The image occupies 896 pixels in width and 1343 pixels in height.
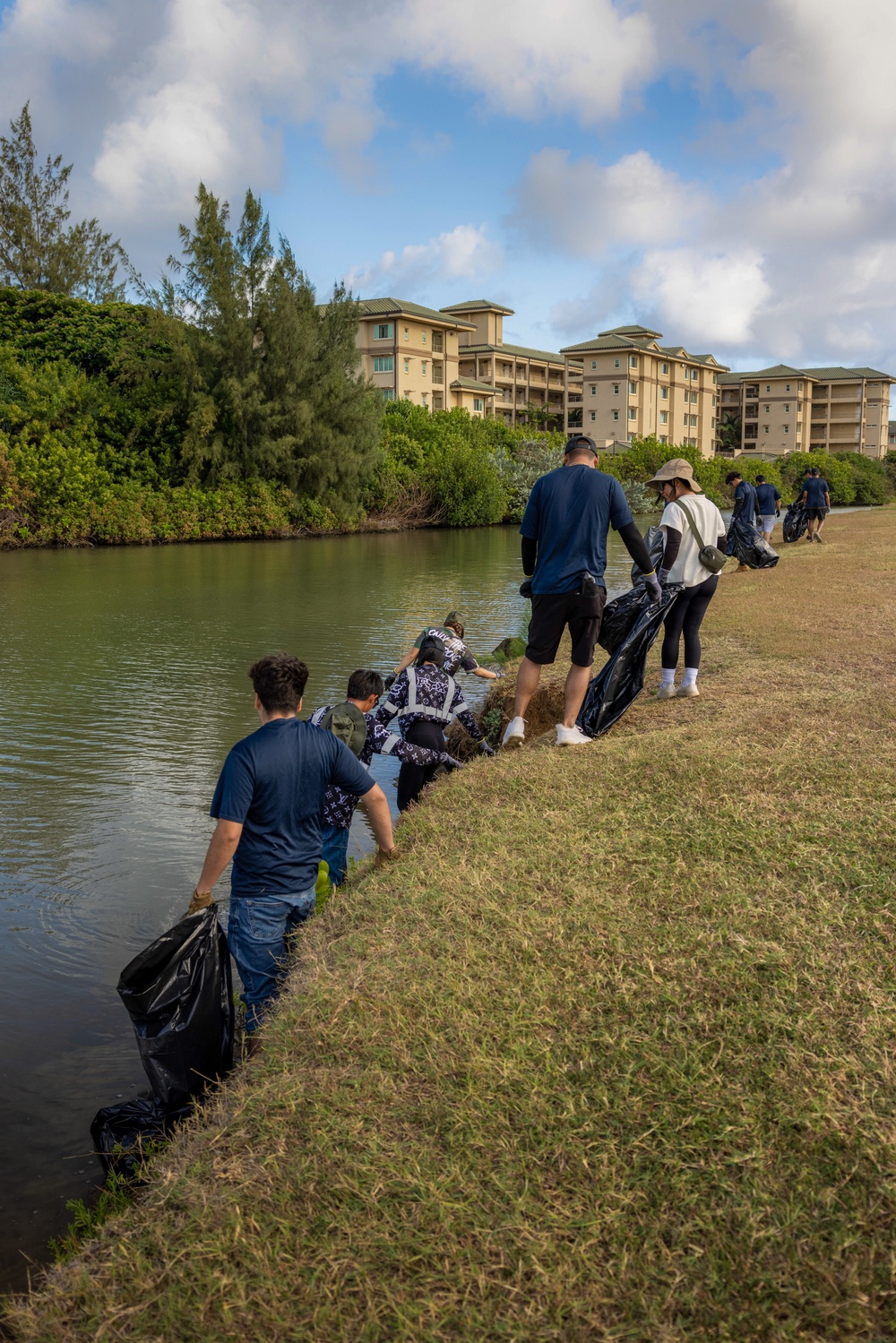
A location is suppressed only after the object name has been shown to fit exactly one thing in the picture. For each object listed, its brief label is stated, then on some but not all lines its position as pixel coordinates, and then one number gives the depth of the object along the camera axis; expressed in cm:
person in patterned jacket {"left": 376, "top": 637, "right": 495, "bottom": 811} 718
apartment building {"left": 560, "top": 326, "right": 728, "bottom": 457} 8444
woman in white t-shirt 823
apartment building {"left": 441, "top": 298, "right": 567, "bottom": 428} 8512
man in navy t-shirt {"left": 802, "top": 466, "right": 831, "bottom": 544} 2580
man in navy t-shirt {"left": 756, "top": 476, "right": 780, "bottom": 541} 2184
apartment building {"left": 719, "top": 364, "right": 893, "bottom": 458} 10769
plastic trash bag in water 392
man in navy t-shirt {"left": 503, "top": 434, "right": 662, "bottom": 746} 693
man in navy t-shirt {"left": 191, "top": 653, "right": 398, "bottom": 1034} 429
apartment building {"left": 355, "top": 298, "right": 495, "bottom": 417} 6825
